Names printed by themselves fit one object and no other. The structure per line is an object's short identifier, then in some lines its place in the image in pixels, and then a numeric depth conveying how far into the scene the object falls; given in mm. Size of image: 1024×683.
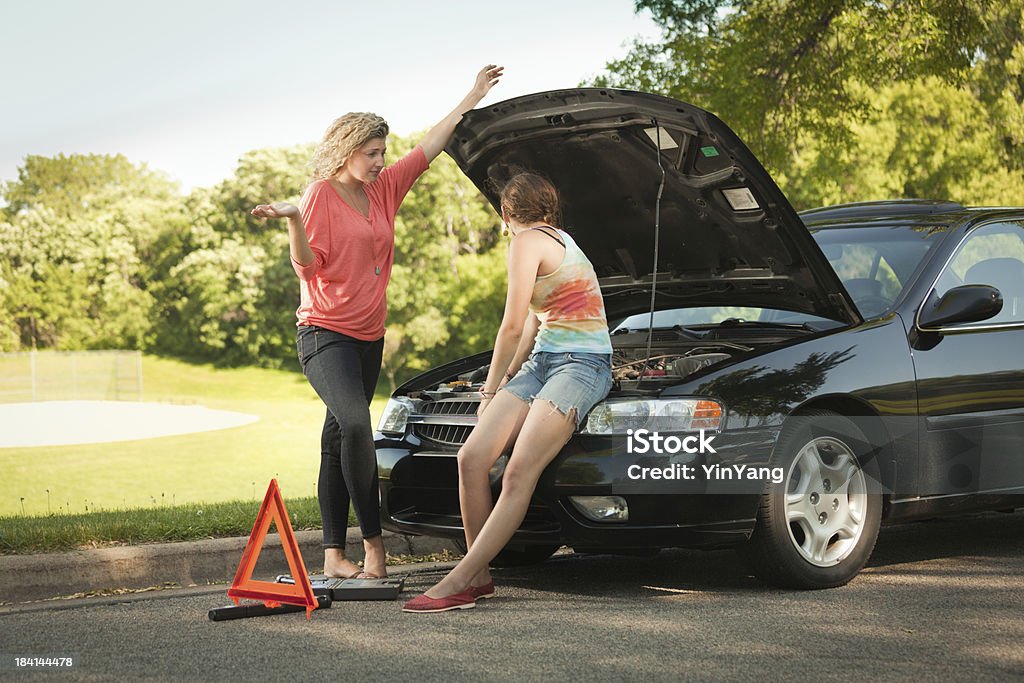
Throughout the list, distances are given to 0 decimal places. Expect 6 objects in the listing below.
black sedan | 5156
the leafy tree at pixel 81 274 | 63812
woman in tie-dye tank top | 5113
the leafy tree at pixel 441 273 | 60531
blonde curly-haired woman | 5715
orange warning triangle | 5090
